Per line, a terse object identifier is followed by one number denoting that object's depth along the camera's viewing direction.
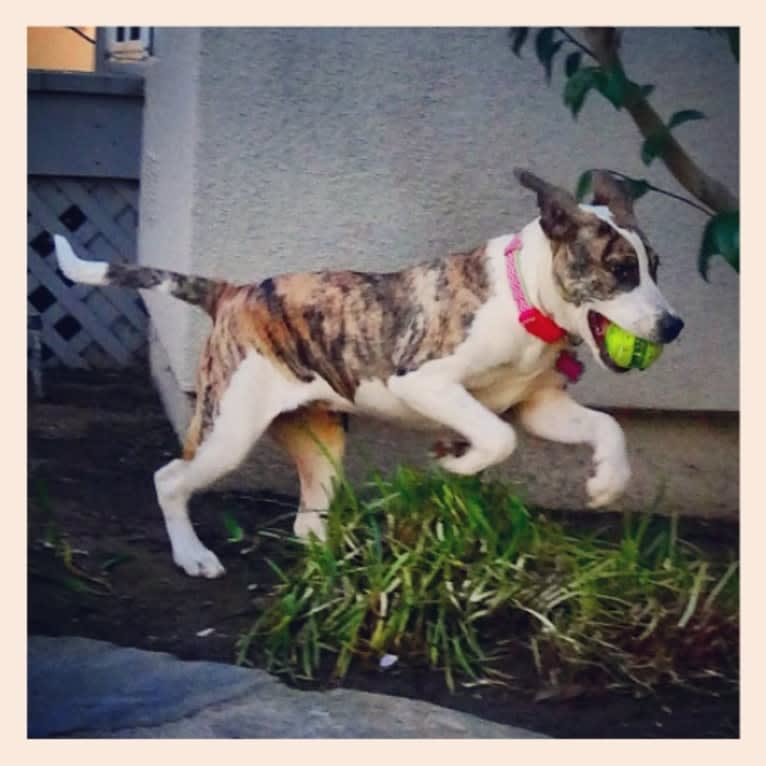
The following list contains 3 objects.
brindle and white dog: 3.67
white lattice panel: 4.10
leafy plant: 3.68
